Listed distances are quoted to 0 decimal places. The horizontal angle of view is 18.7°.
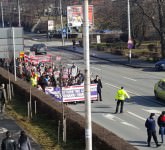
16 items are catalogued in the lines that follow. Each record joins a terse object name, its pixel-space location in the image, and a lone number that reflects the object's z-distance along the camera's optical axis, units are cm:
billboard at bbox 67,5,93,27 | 7800
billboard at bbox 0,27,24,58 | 3238
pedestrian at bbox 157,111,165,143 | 1936
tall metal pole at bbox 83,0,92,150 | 1129
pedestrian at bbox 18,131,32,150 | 1484
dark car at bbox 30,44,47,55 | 6519
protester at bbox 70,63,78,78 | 3578
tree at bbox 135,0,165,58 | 5190
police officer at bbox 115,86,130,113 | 2566
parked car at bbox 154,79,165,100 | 2880
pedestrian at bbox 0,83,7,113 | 2541
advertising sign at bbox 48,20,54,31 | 9012
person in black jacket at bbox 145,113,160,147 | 1886
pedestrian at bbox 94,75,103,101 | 2961
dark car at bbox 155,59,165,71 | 4553
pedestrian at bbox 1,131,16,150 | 1466
